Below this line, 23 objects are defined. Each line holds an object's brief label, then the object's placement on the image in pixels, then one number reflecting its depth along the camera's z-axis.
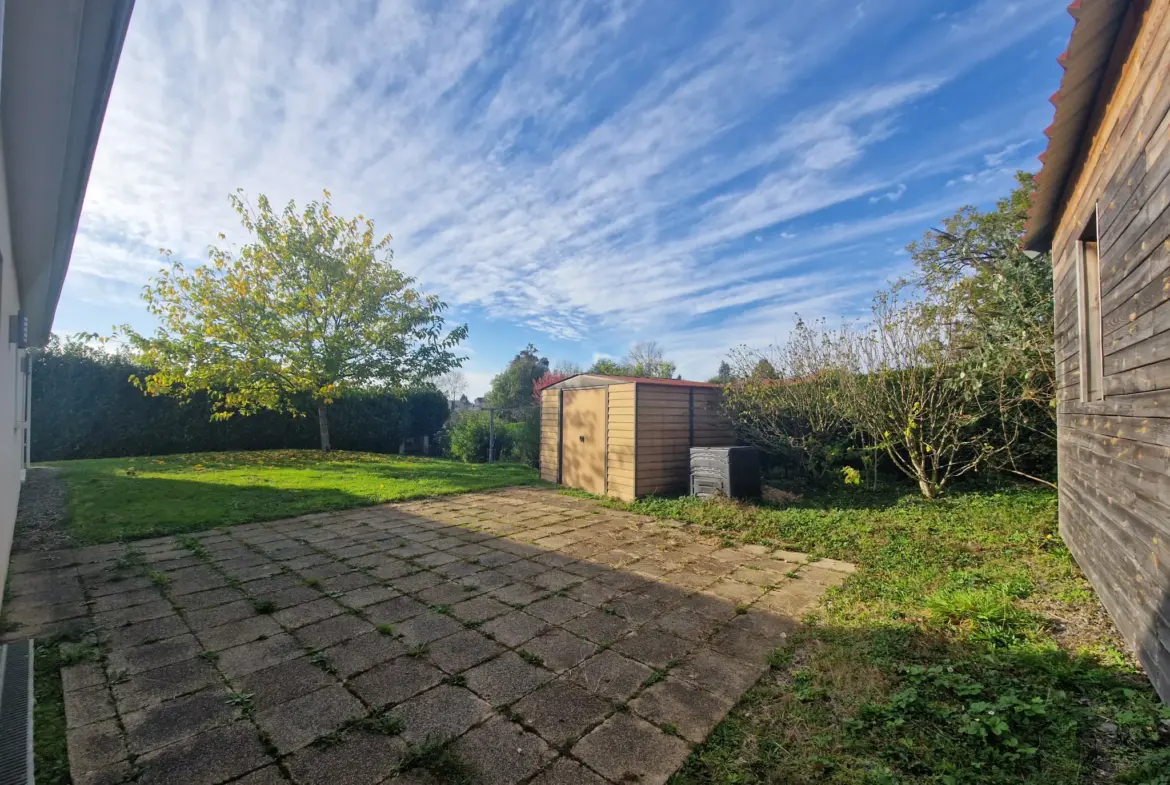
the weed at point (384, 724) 1.87
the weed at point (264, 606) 3.02
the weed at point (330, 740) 1.78
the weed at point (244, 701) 2.02
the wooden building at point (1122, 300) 1.92
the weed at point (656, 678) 2.25
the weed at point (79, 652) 2.36
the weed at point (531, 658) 2.43
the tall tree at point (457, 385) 31.76
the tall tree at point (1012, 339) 5.11
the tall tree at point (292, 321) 11.14
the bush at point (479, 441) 12.85
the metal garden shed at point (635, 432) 6.87
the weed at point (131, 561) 3.78
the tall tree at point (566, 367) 27.75
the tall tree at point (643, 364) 20.81
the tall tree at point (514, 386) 23.27
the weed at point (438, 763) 1.63
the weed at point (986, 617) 2.51
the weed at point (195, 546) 4.16
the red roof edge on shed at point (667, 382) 7.04
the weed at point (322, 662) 2.34
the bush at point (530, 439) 11.72
